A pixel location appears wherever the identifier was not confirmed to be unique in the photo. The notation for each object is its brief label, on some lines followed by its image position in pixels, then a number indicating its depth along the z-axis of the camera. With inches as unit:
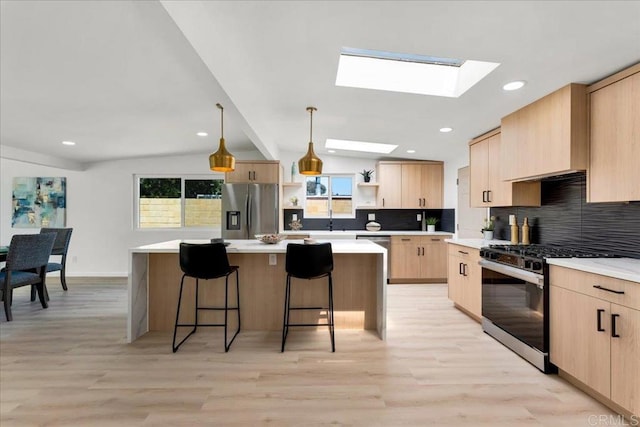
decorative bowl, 131.6
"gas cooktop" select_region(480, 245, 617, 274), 95.4
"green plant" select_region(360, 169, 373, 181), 235.9
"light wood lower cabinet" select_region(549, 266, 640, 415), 70.1
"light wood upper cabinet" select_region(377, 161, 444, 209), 230.2
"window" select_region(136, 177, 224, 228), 241.6
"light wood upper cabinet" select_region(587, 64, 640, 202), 81.4
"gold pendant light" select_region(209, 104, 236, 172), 115.0
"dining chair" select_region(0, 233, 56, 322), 140.6
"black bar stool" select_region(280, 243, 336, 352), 108.2
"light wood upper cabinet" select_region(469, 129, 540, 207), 131.3
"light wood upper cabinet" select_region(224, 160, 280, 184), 215.7
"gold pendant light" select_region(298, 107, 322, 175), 124.4
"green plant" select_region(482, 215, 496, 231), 158.7
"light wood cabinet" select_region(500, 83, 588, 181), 95.7
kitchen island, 129.3
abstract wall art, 236.1
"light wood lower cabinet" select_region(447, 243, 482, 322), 135.7
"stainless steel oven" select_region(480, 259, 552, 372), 95.4
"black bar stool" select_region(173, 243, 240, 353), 107.2
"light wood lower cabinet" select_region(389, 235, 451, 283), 211.8
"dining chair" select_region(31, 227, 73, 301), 191.2
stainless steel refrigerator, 206.5
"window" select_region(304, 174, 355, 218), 242.2
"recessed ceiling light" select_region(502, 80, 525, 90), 97.7
